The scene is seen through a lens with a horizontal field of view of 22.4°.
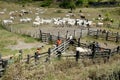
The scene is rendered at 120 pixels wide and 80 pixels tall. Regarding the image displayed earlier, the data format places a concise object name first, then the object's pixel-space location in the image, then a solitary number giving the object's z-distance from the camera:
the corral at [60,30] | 22.16
